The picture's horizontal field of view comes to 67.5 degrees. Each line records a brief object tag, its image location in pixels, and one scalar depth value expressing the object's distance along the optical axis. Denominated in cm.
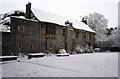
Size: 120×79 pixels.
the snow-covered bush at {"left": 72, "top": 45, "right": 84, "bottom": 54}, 2508
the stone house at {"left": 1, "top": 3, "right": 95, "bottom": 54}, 1791
